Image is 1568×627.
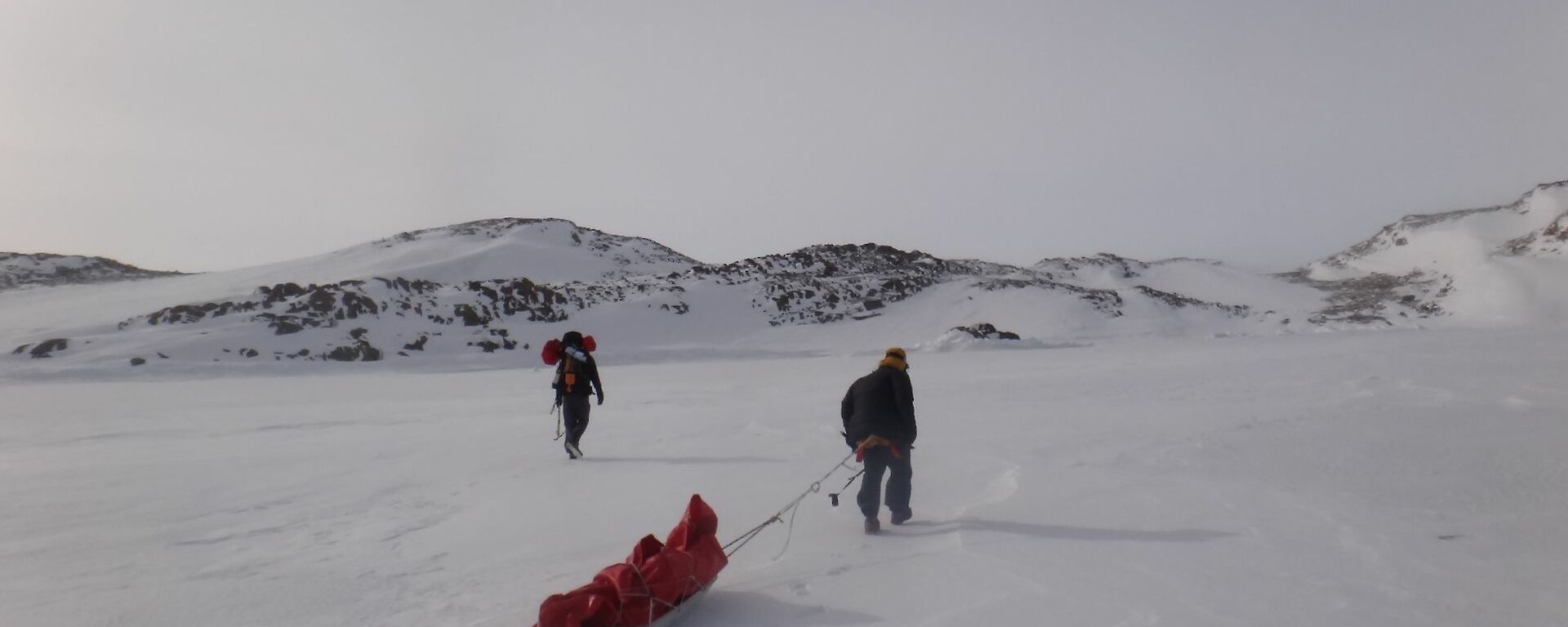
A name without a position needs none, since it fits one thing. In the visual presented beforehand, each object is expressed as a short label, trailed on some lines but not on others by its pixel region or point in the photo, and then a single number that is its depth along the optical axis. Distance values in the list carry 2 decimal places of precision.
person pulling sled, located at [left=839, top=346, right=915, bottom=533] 6.56
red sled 4.37
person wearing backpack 10.65
